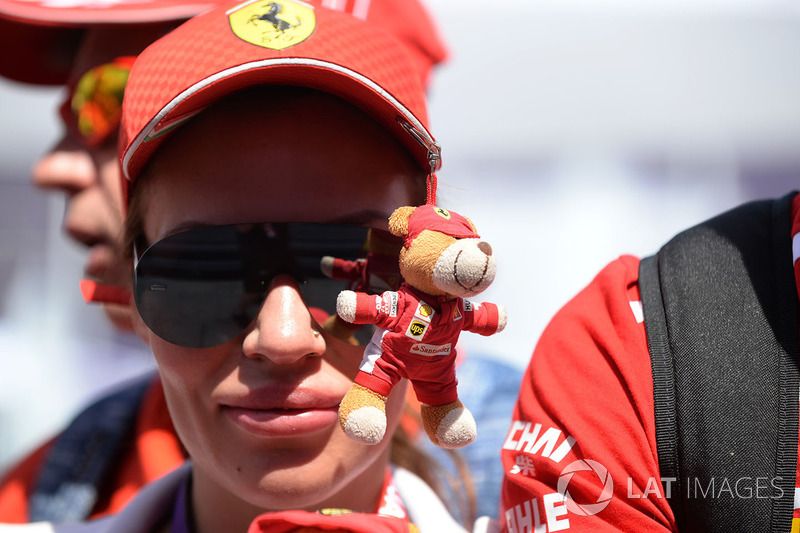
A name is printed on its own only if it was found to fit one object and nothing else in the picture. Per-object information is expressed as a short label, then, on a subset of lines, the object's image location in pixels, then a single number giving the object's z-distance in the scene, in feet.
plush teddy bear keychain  4.90
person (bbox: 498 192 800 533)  5.02
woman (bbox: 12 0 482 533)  5.19
